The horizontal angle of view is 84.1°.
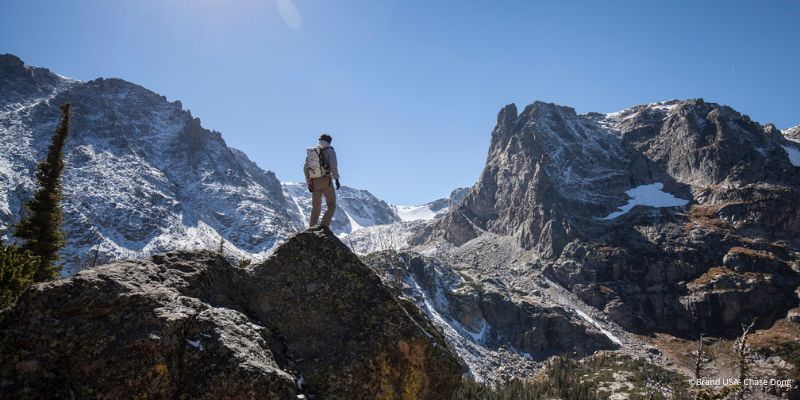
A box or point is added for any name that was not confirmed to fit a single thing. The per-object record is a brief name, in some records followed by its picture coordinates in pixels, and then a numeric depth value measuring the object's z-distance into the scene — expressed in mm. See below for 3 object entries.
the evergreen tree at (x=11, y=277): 18250
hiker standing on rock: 13055
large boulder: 6406
